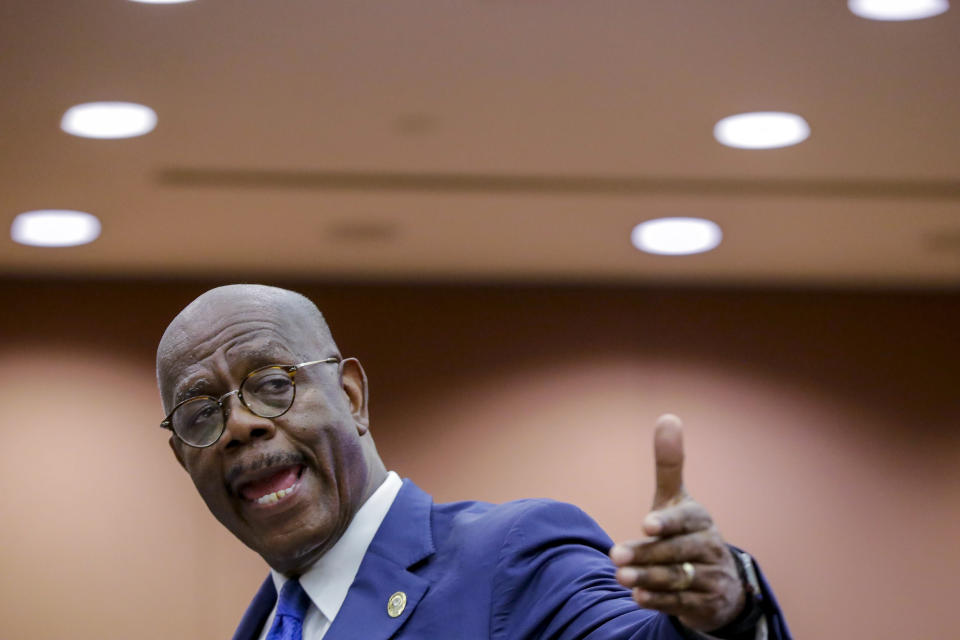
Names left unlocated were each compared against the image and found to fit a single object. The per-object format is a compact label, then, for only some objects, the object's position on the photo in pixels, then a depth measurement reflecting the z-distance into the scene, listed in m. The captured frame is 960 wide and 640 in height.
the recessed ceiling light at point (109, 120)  8.06
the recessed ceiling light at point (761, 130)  8.40
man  3.19
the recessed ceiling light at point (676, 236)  10.45
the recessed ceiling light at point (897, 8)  6.86
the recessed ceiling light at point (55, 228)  9.86
